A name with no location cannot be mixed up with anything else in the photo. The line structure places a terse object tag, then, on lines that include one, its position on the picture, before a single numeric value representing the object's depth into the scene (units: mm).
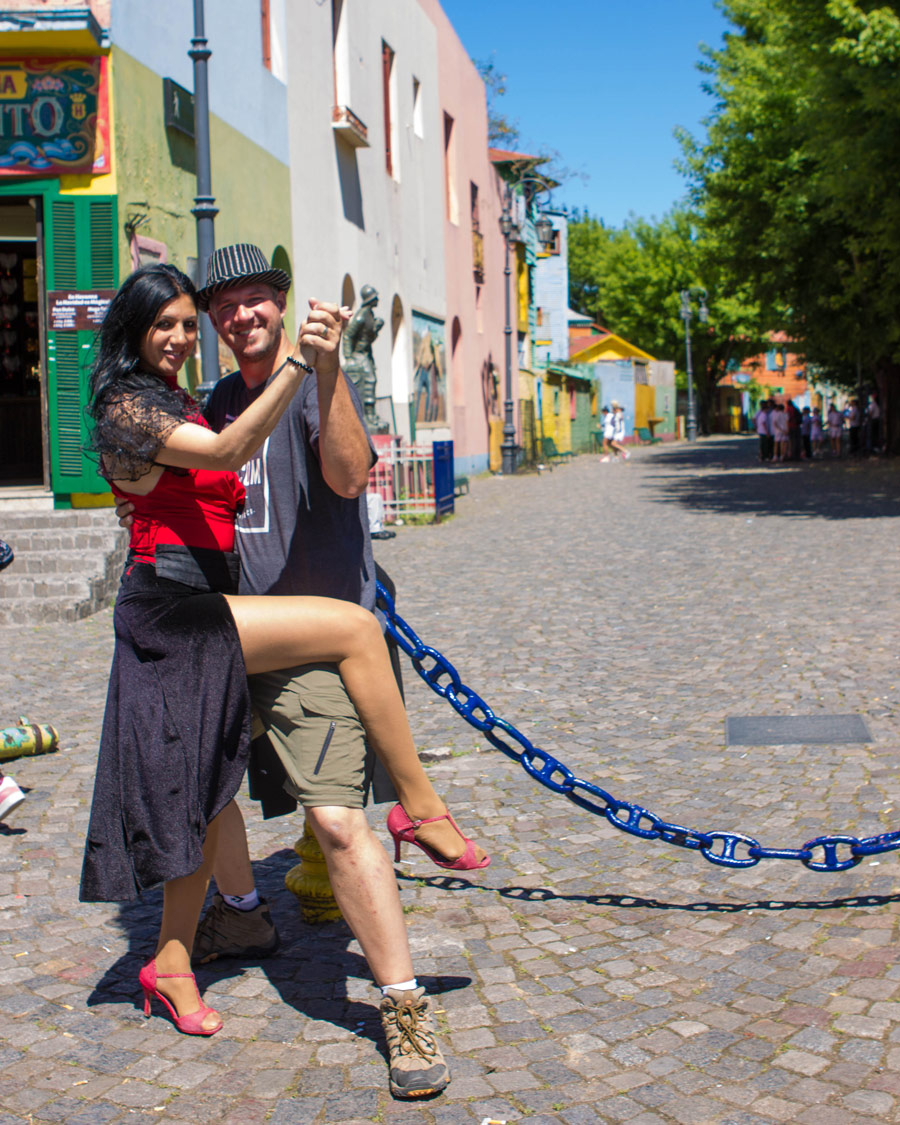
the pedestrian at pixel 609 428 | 39594
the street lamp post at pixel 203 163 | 10680
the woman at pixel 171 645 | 2924
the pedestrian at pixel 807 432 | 33812
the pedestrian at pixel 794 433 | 33594
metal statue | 18422
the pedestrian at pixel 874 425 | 32594
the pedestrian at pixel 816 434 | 37547
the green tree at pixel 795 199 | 18141
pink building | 29297
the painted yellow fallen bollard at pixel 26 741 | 5688
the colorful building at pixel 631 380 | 58688
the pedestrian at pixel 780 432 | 31766
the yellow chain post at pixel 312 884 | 3719
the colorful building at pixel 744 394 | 78238
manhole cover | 5641
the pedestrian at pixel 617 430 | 40094
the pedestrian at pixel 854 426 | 33969
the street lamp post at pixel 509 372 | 31062
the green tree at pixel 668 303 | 67375
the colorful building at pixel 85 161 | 11406
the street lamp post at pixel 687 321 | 56156
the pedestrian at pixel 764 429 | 32500
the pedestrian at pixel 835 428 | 33625
